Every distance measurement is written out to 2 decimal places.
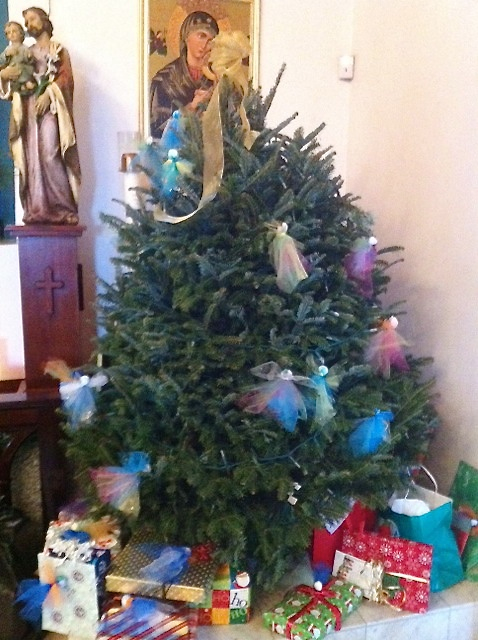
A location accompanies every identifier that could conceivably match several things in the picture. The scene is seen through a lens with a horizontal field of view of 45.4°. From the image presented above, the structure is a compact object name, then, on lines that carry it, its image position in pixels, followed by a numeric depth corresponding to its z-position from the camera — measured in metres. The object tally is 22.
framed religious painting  2.23
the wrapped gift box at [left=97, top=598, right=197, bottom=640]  1.32
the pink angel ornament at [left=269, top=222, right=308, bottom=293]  1.36
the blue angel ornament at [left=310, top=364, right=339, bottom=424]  1.40
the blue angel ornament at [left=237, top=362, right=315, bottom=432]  1.36
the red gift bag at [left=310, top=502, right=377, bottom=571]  1.65
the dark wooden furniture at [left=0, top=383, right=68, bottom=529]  1.80
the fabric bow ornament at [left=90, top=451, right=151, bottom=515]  1.41
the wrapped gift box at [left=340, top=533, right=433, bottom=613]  1.54
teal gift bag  1.64
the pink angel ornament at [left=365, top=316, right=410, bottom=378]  1.56
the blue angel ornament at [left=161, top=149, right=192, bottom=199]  1.47
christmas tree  1.40
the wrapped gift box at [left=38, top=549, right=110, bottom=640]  1.42
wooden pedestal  1.88
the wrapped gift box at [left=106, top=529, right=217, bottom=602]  1.41
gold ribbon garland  1.37
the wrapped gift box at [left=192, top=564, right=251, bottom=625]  1.47
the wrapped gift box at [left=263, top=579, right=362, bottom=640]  1.42
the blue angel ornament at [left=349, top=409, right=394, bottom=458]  1.47
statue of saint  1.82
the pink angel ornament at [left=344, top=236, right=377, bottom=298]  1.57
